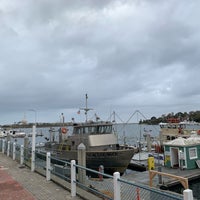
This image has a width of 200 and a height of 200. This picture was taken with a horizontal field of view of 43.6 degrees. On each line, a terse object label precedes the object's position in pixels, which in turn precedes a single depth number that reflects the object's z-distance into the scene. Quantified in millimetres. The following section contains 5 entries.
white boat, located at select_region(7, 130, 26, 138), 84975
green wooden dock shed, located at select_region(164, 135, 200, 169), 18938
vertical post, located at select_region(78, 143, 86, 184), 10547
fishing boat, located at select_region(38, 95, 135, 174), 19609
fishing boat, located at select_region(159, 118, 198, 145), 35669
